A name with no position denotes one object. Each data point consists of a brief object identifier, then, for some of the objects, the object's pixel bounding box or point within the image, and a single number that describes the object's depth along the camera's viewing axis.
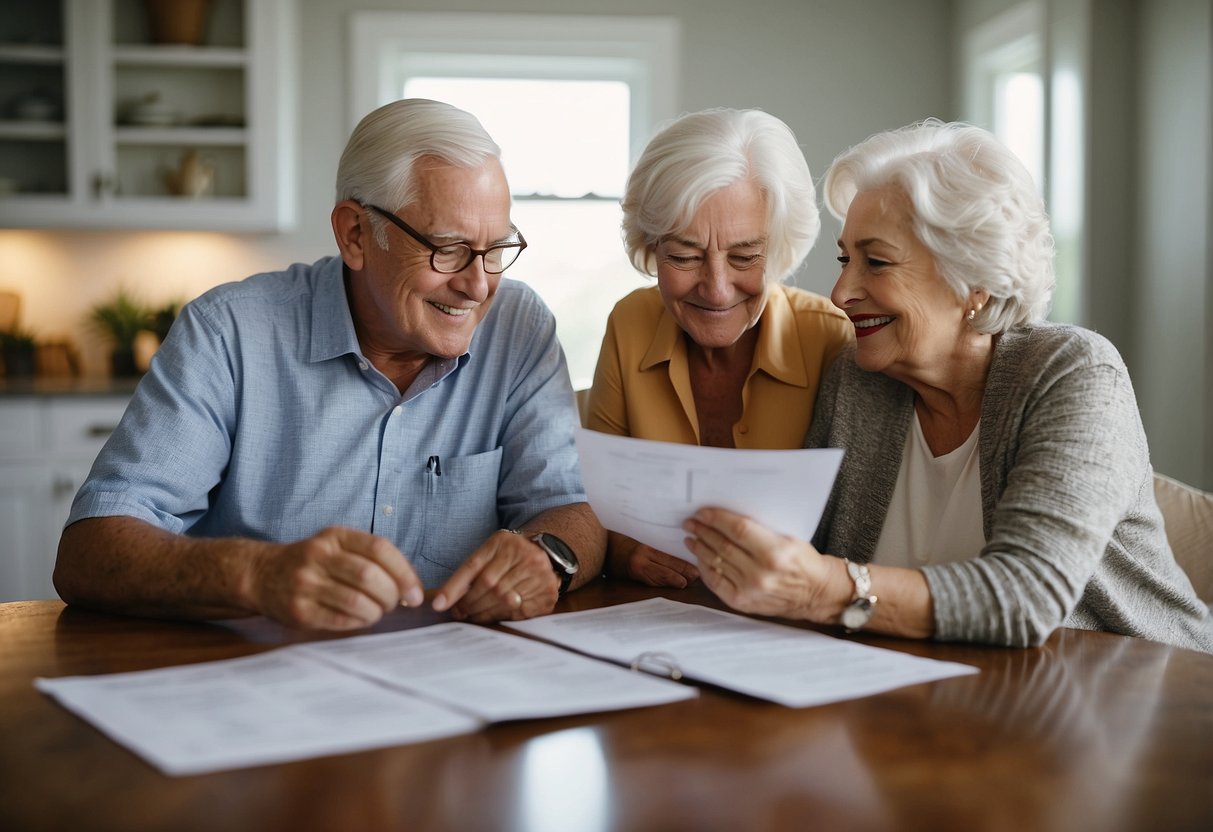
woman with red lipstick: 1.30
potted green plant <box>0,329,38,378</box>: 4.34
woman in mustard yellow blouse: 1.85
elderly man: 1.69
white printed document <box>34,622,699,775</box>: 0.92
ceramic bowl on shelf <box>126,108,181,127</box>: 4.31
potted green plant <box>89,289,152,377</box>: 4.41
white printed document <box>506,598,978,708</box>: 1.10
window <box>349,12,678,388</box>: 4.62
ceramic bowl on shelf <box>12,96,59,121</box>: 4.25
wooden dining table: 0.82
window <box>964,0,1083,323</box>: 3.93
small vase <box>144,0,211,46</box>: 4.24
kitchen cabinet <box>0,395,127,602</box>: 3.86
